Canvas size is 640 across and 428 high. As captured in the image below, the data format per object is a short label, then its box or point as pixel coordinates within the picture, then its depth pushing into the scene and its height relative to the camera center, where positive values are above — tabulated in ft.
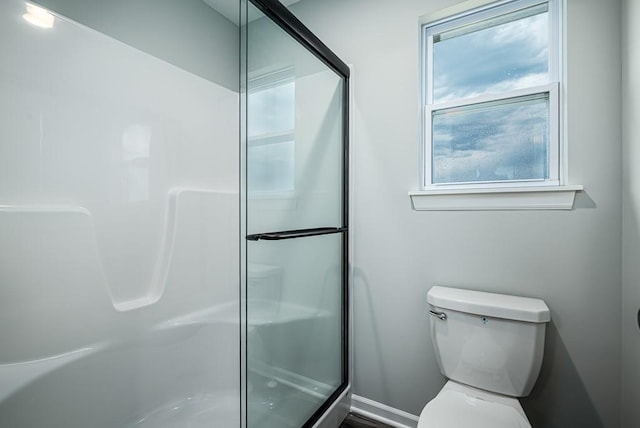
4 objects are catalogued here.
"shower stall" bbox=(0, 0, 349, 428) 3.60 -0.13
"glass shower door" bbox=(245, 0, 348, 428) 3.62 -0.17
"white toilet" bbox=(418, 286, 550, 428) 3.60 -1.85
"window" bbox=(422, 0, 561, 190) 4.42 +1.81
